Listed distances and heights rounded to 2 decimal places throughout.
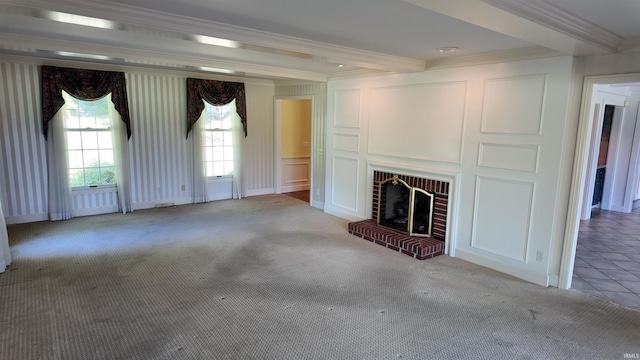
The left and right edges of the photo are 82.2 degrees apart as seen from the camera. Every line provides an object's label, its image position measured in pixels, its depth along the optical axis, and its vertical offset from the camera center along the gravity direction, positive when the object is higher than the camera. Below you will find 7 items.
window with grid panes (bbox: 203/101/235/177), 7.14 -0.30
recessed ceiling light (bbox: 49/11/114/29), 2.58 +0.74
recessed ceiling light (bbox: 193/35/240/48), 3.20 +0.75
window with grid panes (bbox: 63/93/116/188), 5.84 -0.33
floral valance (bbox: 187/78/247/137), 6.72 +0.56
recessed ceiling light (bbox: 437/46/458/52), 3.86 +0.87
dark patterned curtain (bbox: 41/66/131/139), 5.43 +0.53
